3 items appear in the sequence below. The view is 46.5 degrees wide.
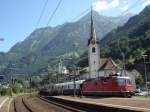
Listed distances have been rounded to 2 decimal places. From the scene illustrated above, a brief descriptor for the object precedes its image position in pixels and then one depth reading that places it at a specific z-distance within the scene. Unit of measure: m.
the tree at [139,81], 60.08
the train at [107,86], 24.32
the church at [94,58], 72.23
